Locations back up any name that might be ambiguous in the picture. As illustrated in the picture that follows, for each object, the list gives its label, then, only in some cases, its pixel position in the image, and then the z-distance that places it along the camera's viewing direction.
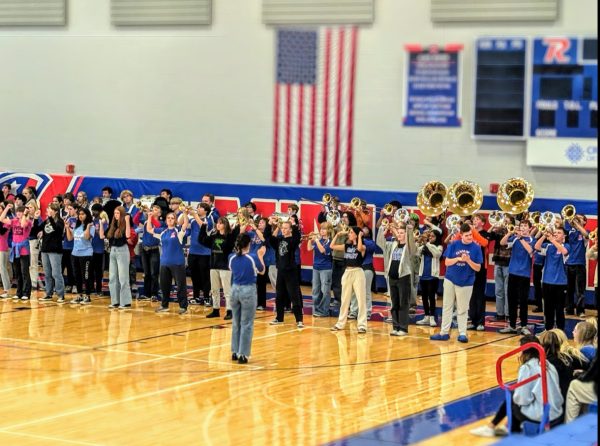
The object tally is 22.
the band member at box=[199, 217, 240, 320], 18.81
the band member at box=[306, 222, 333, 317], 19.02
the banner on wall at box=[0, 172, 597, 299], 21.59
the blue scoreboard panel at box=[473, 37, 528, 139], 20.92
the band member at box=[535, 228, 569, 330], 17.33
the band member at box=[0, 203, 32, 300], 20.77
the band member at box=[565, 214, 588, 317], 19.94
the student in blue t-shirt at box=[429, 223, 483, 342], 17.17
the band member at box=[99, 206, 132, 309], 19.83
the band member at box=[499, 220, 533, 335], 17.97
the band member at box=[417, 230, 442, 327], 18.69
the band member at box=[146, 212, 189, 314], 19.34
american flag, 23.20
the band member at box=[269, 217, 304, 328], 18.20
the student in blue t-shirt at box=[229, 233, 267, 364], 14.67
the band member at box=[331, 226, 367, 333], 17.69
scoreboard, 20.39
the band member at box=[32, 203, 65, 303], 20.41
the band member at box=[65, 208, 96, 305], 20.48
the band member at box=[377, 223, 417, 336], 17.45
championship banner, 21.86
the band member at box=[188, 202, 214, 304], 20.11
